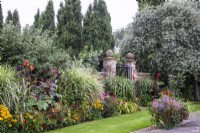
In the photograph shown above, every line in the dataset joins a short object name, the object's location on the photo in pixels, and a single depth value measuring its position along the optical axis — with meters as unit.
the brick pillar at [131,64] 15.04
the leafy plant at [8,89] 8.29
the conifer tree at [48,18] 20.48
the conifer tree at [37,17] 23.28
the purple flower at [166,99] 8.42
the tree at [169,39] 14.89
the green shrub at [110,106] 11.05
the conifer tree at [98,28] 19.45
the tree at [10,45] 10.41
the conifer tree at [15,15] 24.12
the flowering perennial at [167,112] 8.28
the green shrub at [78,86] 10.02
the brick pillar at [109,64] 13.87
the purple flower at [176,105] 8.33
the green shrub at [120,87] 12.35
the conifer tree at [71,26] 18.84
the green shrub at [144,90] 14.03
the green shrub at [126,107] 11.76
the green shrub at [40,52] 10.69
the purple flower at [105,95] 11.28
